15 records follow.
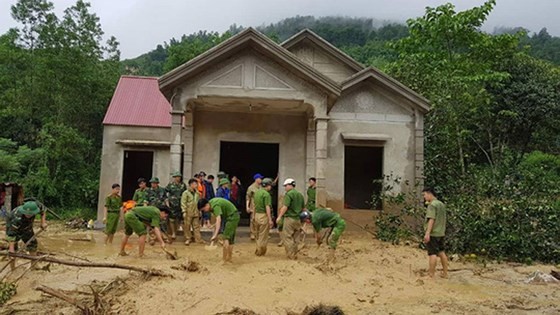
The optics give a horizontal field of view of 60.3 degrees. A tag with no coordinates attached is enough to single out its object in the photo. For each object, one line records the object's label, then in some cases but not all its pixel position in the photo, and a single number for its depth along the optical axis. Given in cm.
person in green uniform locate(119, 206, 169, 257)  955
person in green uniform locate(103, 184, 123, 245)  1158
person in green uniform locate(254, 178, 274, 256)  973
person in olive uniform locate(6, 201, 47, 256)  868
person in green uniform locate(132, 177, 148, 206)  1173
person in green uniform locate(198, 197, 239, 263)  895
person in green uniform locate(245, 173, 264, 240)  1116
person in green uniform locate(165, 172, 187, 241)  1148
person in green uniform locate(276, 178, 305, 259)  952
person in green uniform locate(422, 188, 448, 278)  878
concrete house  1232
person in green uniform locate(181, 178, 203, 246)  1116
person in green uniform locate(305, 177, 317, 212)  1241
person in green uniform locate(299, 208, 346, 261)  927
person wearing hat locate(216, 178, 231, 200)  1206
